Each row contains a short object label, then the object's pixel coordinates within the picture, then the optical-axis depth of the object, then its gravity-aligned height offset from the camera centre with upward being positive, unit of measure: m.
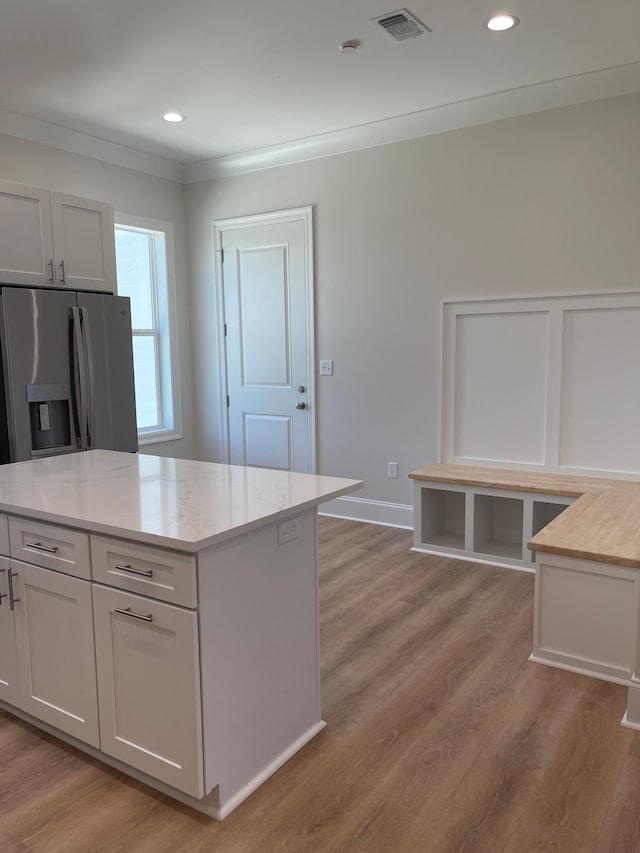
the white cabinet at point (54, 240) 3.50 +0.69
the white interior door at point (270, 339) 4.91 +0.12
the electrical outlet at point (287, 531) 1.94 -0.55
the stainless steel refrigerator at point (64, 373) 3.44 -0.10
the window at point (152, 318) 5.05 +0.31
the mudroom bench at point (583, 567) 2.44 -0.90
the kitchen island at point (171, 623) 1.70 -0.79
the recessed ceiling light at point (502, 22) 2.89 +1.52
